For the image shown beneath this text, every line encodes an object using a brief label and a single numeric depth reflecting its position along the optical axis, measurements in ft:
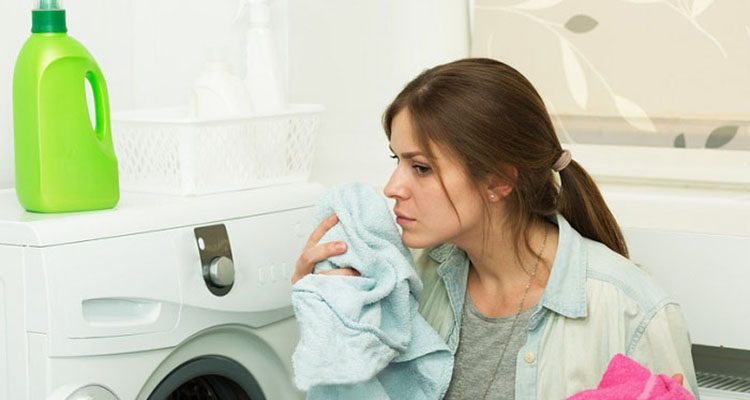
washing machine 6.69
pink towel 6.30
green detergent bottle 6.98
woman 7.09
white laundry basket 7.46
